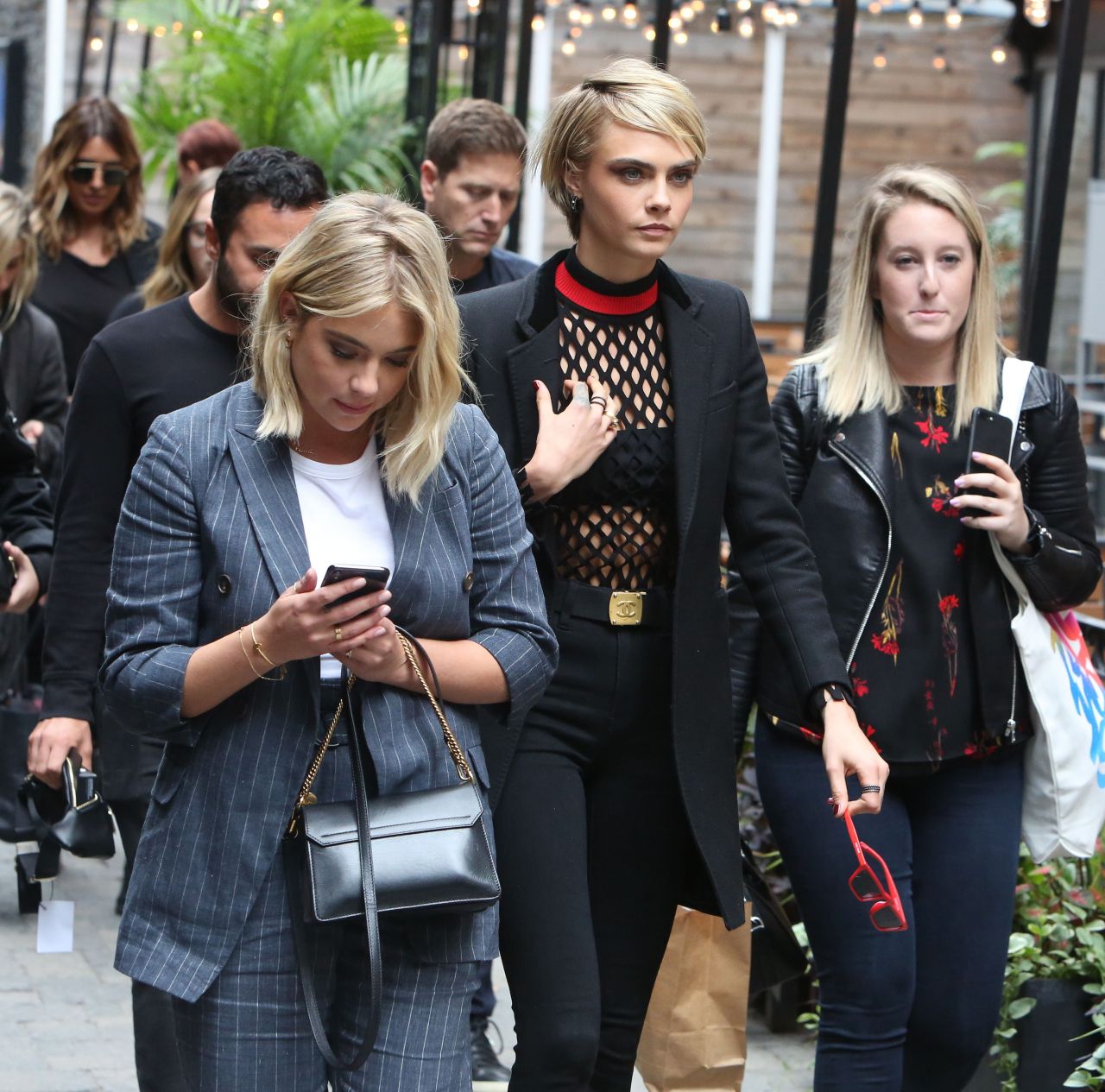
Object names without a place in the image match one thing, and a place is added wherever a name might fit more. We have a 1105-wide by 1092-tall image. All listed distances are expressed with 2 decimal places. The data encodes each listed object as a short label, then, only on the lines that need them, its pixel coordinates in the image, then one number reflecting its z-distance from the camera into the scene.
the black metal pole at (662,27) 14.01
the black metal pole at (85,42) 29.73
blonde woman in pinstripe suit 4.98
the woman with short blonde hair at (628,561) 5.84
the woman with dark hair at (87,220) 13.07
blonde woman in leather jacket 6.73
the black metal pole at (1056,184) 9.45
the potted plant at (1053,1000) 7.98
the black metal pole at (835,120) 11.75
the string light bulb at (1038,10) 10.53
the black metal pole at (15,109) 28.50
